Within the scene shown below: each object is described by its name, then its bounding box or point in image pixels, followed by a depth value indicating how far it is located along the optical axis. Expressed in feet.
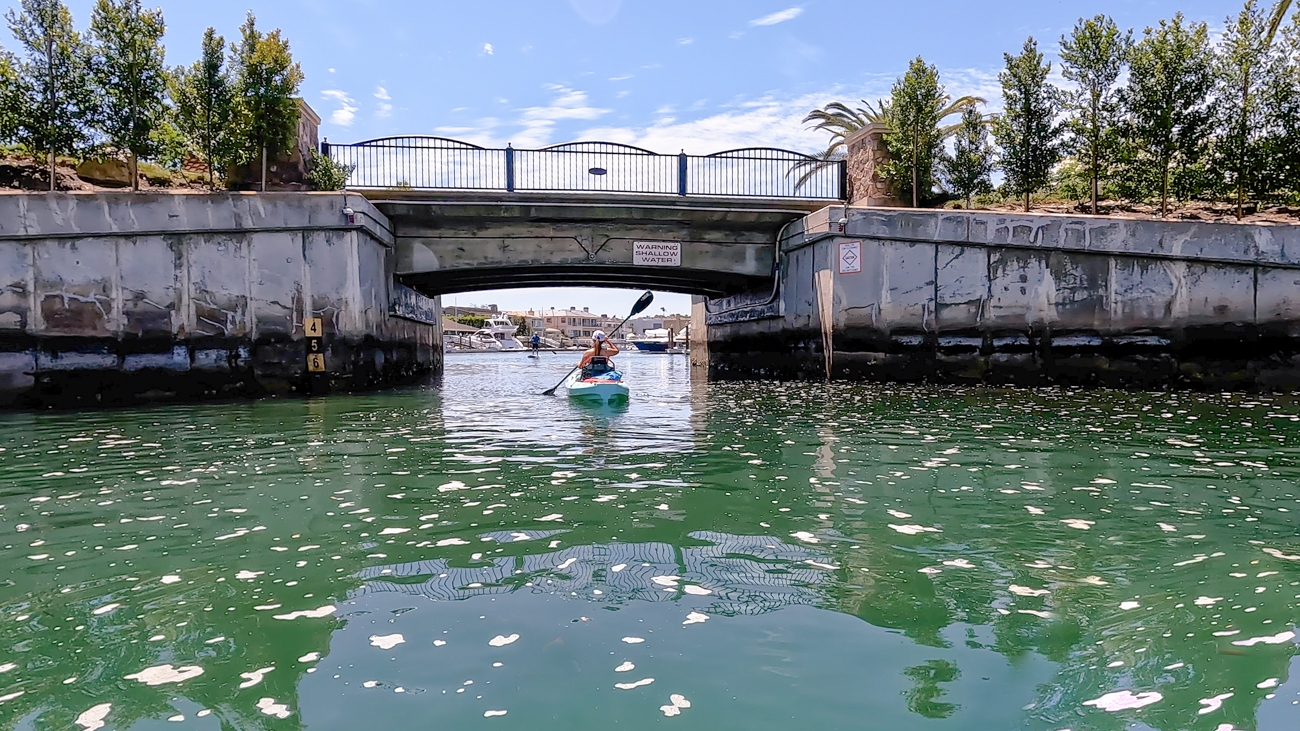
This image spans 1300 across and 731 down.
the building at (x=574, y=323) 496.64
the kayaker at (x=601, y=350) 55.01
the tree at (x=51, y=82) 57.31
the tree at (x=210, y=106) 66.49
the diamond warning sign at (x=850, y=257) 61.82
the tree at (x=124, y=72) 59.77
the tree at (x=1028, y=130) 70.44
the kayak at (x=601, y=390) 51.96
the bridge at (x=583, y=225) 66.49
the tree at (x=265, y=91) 67.51
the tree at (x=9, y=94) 56.29
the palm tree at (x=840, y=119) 104.47
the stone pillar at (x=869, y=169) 79.61
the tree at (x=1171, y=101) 65.62
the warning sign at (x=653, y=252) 72.13
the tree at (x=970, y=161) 76.48
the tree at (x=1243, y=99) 65.92
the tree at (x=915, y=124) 76.33
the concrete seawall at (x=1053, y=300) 56.49
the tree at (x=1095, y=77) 67.41
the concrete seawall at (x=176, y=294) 50.01
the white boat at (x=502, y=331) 332.60
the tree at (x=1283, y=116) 64.69
